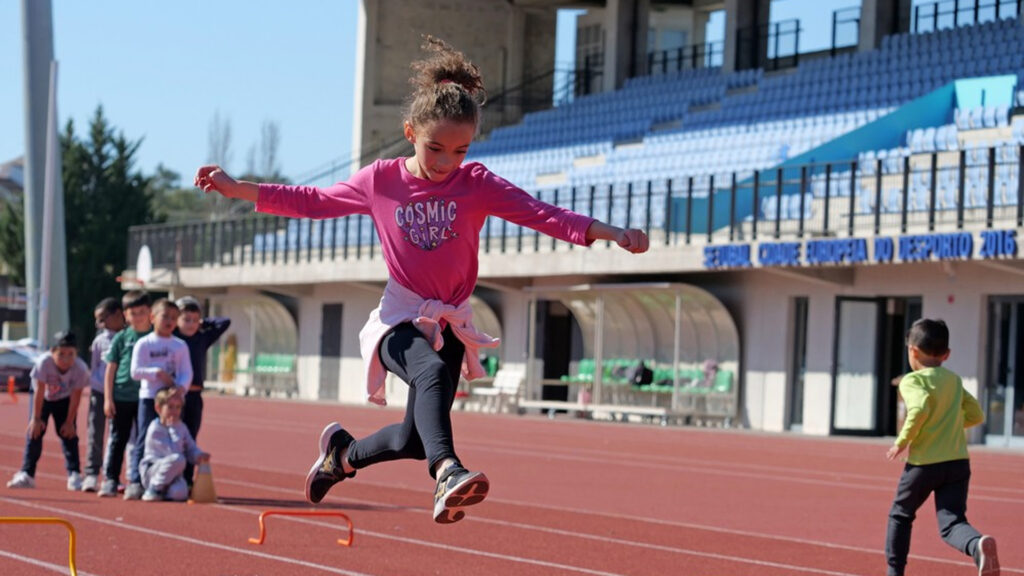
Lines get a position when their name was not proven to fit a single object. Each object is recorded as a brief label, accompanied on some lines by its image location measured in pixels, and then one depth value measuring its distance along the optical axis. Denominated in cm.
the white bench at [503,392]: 3719
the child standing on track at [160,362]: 1398
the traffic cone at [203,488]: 1440
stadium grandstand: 2698
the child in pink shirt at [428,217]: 653
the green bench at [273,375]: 4716
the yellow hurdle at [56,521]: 845
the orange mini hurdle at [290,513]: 1098
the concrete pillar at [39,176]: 4344
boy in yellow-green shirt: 915
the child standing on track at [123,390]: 1454
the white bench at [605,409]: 3259
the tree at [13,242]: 7250
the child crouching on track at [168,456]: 1425
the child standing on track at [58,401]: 1537
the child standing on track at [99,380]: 1525
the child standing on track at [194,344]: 1502
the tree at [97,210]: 6988
